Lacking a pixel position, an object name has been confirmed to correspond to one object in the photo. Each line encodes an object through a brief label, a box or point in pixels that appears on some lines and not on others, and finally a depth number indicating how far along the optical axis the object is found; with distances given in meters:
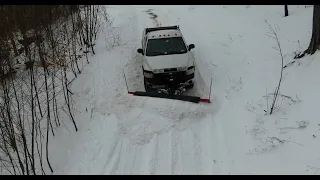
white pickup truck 8.83
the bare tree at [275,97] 7.70
